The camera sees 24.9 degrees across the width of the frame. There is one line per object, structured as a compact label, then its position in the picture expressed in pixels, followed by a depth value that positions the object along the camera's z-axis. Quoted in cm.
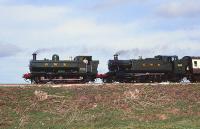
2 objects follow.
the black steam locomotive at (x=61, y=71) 4338
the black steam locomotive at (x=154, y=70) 4606
